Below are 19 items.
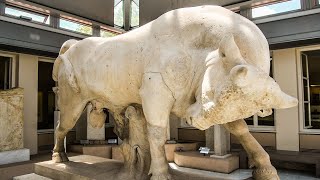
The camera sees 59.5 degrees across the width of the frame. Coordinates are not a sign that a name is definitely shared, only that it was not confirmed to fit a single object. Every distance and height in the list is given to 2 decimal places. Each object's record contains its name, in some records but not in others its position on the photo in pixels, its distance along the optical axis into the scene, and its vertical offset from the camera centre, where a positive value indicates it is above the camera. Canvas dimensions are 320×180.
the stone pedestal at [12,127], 6.40 -0.60
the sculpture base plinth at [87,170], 2.70 -0.74
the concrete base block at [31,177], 3.37 -0.93
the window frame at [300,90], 7.11 +0.23
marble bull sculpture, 1.87 +0.20
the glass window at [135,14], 10.27 +3.19
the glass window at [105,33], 9.19 +2.24
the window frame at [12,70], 7.52 +0.83
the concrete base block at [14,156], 6.26 -1.27
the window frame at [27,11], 6.98 +2.38
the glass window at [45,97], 8.43 +0.12
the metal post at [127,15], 10.27 +3.15
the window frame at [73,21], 8.11 +2.39
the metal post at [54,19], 7.88 +2.32
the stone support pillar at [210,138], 7.34 -1.03
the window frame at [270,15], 6.78 +2.16
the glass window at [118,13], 10.09 +3.16
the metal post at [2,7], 6.81 +2.31
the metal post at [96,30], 8.82 +2.24
